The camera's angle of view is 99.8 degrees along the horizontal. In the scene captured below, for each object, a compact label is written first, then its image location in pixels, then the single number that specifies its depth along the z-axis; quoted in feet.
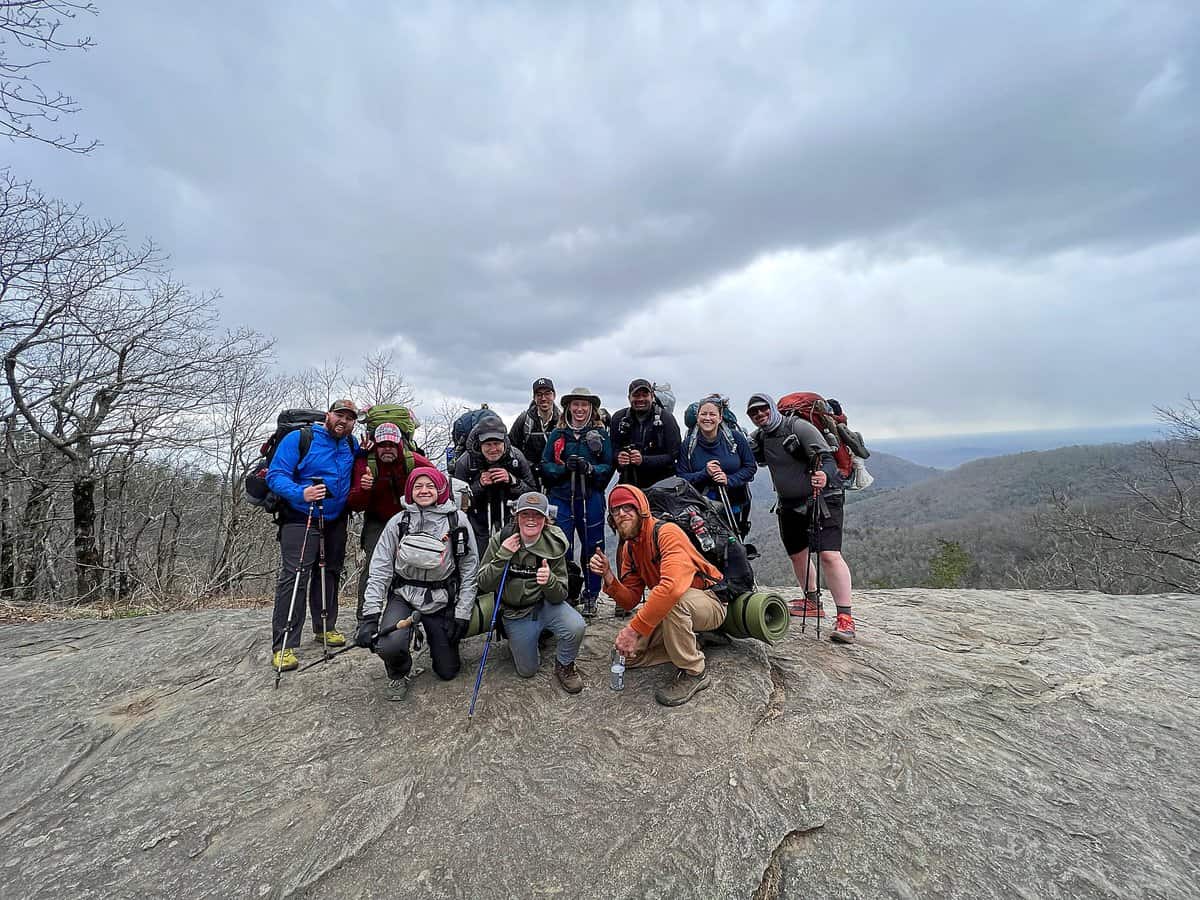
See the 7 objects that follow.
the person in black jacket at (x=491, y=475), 18.07
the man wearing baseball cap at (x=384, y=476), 17.97
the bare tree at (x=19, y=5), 17.97
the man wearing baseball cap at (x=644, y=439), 20.52
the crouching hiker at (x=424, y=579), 14.82
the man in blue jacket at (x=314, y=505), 16.97
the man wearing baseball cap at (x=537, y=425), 20.84
